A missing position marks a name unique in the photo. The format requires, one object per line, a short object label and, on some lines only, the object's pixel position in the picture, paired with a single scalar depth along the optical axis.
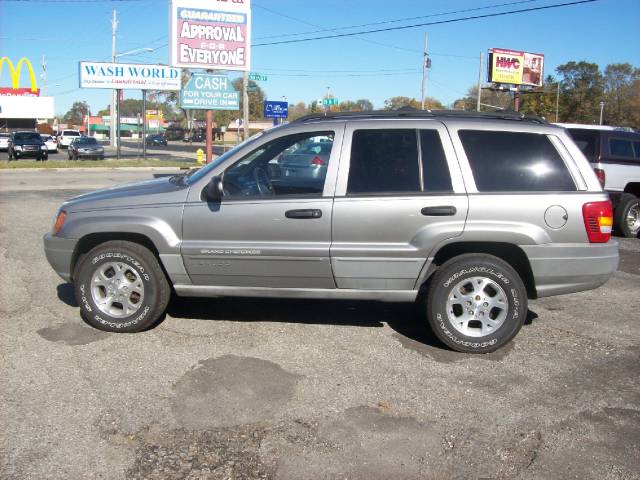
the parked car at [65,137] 56.91
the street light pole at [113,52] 45.44
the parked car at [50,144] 41.92
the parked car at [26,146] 34.91
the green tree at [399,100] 69.49
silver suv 4.93
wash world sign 34.19
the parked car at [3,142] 46.50
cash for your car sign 19.48
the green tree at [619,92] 83.94
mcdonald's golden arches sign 69.44
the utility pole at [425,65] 45.72
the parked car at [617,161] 10.77
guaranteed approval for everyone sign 17.12
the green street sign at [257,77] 31.00
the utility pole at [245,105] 28.88
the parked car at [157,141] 71.56
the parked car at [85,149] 36.55
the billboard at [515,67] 55.22
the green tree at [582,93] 84.44
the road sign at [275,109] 31.34
